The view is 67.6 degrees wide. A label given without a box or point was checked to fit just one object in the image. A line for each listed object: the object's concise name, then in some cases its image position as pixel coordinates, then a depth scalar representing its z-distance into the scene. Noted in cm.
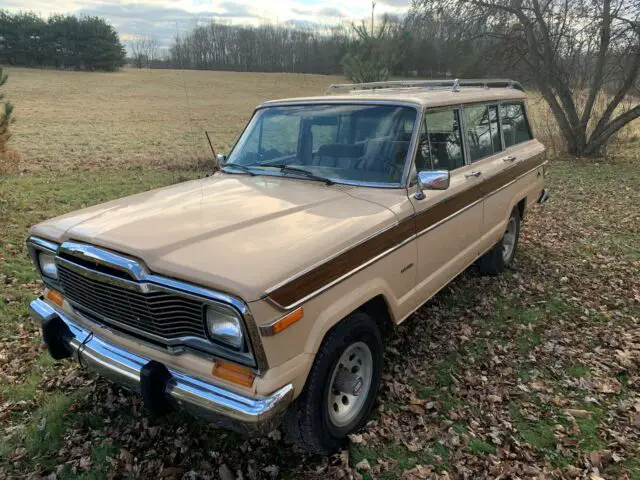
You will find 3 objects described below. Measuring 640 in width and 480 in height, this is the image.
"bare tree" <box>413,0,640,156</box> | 1375
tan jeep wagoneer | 233
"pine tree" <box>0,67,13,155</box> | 809
